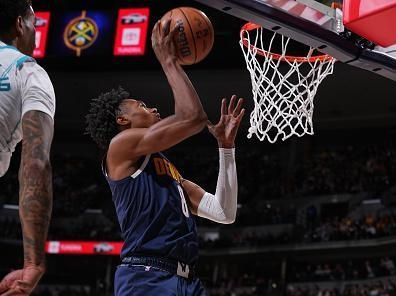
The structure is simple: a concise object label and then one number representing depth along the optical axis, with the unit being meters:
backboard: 4.08
